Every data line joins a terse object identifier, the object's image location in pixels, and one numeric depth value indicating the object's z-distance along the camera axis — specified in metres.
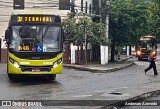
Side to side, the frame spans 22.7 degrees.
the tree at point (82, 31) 32.19
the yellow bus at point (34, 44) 17.55
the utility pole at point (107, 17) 36.16
